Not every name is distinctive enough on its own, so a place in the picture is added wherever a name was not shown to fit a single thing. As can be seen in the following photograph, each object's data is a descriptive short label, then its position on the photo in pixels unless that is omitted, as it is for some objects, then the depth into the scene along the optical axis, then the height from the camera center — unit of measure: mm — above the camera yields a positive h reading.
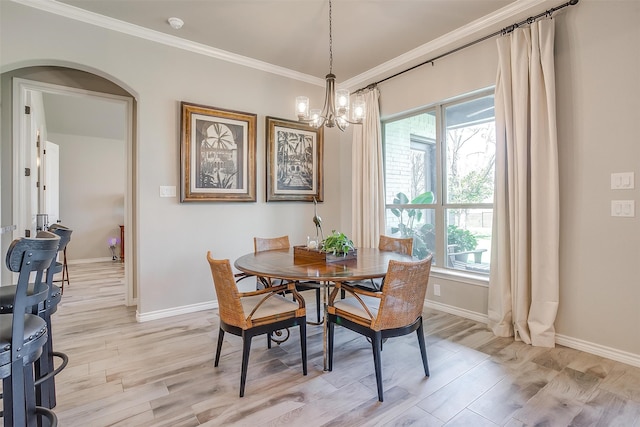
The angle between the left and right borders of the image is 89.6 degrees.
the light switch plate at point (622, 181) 2188 +219
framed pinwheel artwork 3271 +650
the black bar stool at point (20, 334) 1088 -421
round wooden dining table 1866 -343
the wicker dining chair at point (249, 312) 1883 -604
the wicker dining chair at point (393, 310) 1794 -576
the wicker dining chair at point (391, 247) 2793 -301
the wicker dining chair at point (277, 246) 2754 -295
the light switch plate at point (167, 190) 3182 +249
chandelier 2451 +824
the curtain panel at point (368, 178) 3902 +450
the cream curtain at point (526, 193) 2441 +162
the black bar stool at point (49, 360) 1631 -752
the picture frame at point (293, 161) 3854 +675
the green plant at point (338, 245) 2357 -229
